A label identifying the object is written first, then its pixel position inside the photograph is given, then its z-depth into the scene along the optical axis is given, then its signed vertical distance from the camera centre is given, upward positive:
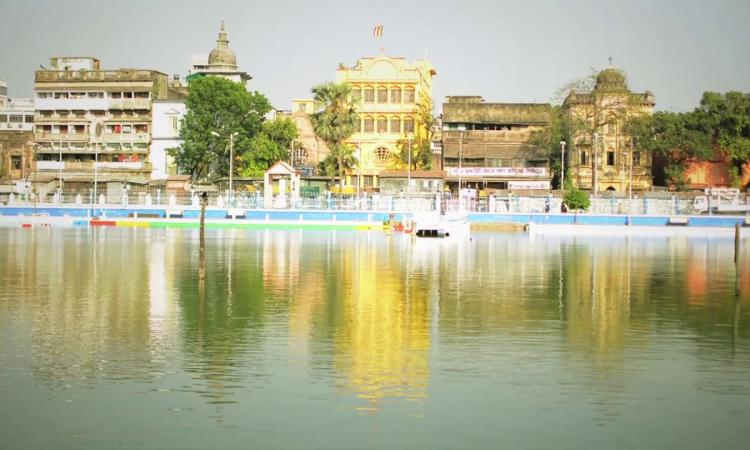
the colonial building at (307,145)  90.69 +5.66
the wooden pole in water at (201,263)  32.36 -1.96
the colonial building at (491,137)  86.94 +6.32
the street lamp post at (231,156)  74.31 +3.74
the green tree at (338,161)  83.50 +3.90
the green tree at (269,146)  83.25 +5.14
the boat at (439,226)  63.28 -1.32
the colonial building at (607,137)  84.56 +6.12
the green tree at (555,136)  84.25 +6.15
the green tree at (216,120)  84.06 +7.36
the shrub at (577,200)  71.96 +0.49
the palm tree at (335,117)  84.38 +7.75
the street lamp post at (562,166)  79.84 +3.43
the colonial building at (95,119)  95.75 +8.48
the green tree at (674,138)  79.94 +5.76
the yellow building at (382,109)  89.56 +8.91
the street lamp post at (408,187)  74.06 +1.51
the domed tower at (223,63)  105.38 +15.67
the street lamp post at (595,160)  79.85 +3.90
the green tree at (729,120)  78.62 +7.08
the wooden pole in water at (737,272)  30.62 -2.05
